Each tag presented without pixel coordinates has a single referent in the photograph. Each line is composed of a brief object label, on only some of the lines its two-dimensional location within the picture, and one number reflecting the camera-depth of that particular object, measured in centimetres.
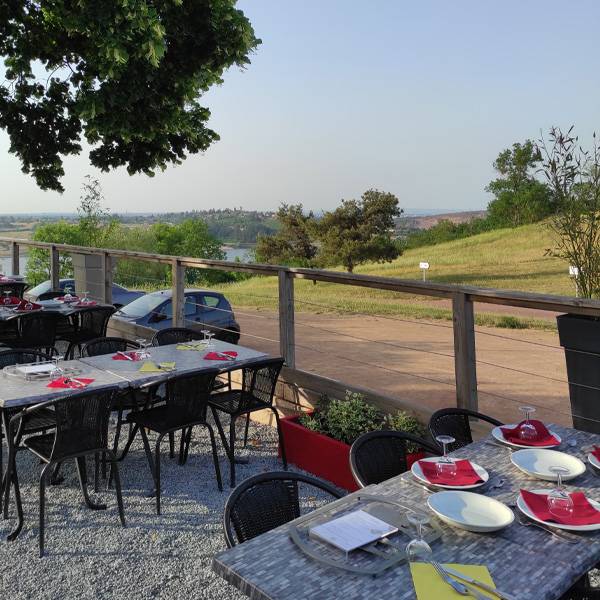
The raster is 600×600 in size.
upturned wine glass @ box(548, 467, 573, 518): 210
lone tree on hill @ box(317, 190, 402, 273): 3722
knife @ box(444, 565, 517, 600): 167
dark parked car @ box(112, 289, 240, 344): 809
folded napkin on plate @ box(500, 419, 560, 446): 289
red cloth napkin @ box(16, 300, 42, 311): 704
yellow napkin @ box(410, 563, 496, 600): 167
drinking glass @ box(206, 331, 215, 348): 523
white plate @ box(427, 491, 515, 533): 204
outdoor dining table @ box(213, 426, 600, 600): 170
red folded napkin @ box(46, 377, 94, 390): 391
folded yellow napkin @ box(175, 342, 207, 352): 514
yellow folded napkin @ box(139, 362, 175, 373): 439
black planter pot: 370
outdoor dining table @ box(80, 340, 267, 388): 427
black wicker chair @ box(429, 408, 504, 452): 344
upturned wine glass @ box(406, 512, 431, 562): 186
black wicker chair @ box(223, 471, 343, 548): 231
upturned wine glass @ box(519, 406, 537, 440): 292
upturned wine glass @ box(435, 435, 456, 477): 248
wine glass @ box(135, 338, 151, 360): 476
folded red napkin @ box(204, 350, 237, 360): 482
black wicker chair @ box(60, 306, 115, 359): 707
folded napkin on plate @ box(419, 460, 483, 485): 242
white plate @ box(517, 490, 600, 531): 200
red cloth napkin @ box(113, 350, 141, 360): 474
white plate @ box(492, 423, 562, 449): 287
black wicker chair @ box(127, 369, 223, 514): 413
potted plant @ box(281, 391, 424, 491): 435
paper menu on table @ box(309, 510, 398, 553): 193
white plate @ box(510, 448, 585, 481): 249
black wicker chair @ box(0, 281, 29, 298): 892
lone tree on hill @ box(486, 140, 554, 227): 5069
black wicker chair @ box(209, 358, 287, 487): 464
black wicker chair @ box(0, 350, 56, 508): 389
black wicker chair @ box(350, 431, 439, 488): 288
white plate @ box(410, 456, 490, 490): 237
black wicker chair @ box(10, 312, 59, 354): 645
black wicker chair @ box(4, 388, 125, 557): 347
